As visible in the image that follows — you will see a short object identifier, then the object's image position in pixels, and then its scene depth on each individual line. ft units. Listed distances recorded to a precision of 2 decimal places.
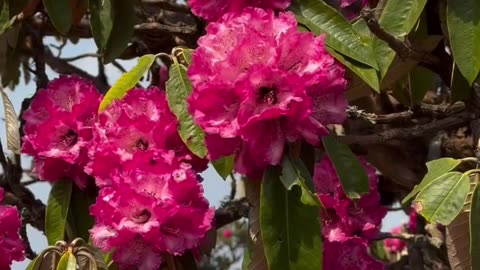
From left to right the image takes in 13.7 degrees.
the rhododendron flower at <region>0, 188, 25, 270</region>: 6.00
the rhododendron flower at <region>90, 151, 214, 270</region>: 5.71
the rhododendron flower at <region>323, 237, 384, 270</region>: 5.97
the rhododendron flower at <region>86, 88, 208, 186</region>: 5.86
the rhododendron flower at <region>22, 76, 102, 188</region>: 6.17
